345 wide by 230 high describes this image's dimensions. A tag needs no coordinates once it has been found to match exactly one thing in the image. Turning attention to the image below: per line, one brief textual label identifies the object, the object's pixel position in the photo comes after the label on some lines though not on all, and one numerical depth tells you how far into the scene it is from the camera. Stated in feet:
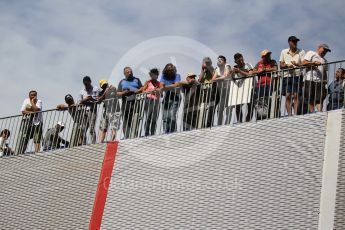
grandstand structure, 51.13
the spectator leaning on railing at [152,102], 62.49
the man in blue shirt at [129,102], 64.28
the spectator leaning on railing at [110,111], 65.41
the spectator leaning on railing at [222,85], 58.75
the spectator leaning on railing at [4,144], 72.33
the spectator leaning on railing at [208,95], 59.36
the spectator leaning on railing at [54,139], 68.95
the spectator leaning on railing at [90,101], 66.80
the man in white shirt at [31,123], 70.38
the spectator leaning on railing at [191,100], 60.13
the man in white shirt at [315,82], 53.83
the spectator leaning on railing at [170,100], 61.00
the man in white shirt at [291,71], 54.80
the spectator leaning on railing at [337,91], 52.65
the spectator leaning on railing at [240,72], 57.57
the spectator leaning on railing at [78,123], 67.56
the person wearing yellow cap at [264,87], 56.34
